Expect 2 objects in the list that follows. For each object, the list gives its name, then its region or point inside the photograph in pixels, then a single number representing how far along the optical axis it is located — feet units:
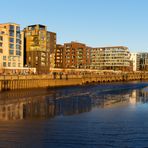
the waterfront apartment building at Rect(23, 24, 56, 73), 515.09
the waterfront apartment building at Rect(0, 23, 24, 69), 412.57
